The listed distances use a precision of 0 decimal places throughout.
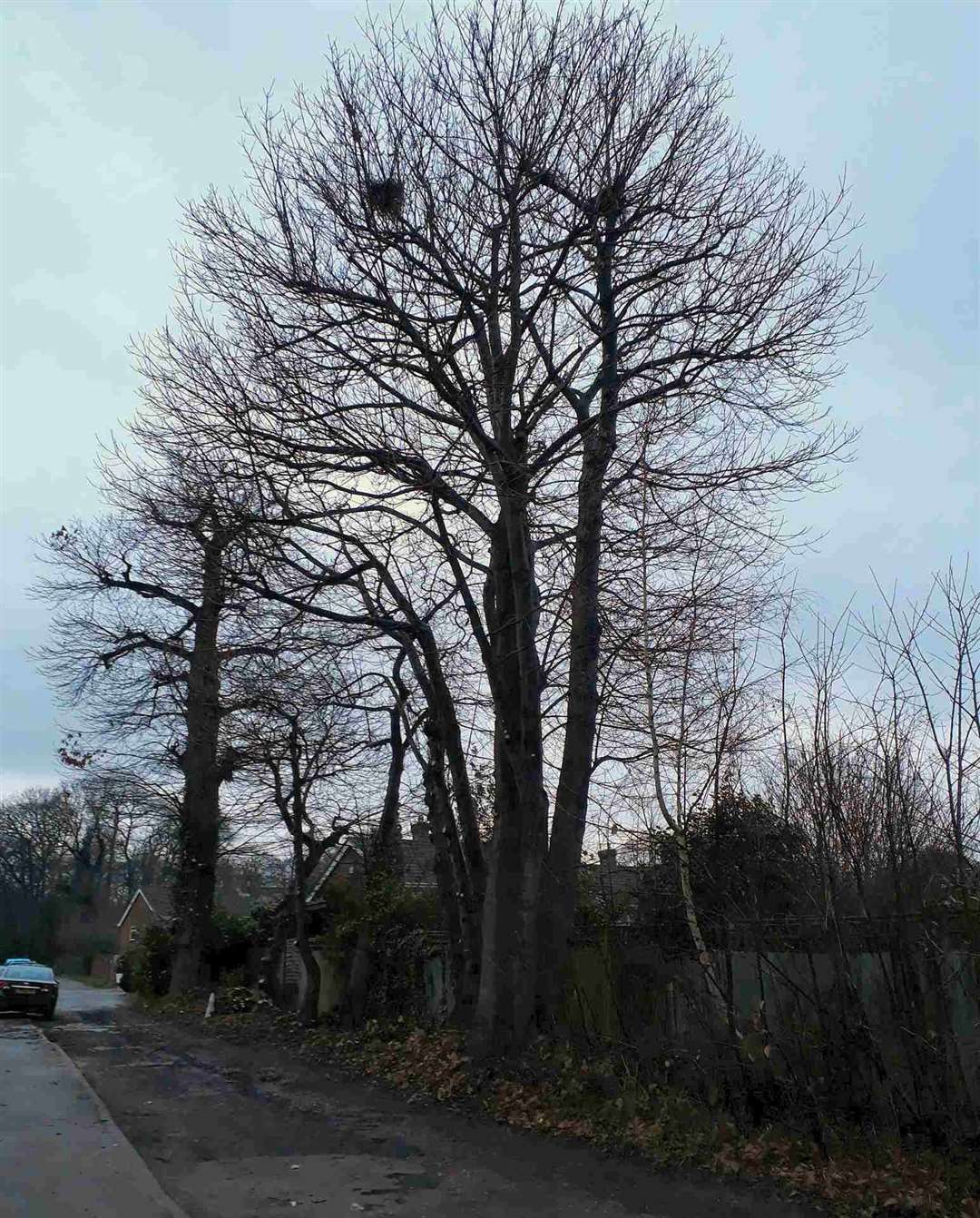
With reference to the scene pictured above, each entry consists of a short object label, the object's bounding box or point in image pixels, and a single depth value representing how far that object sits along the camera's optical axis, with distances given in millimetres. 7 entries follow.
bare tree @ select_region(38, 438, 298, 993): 12602
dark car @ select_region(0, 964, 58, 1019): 29031
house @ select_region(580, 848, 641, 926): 11703
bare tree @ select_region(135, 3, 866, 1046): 11742
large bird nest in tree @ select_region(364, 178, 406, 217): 11711
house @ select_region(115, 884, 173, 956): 72875
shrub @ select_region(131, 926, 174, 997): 32938
